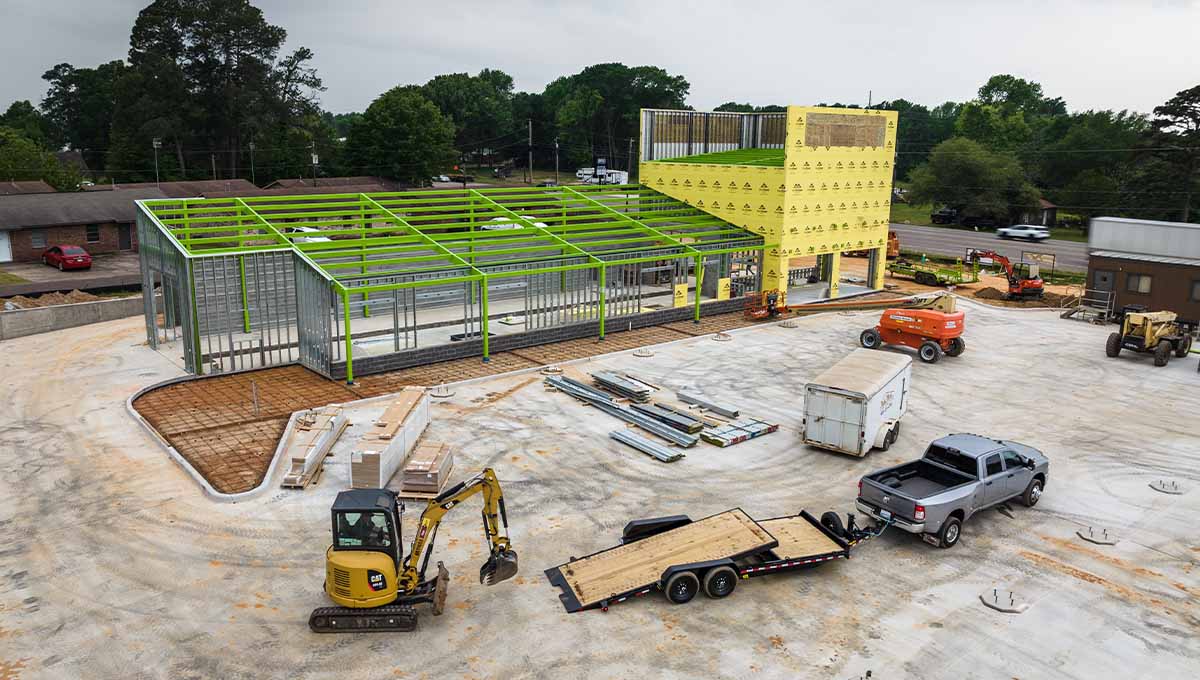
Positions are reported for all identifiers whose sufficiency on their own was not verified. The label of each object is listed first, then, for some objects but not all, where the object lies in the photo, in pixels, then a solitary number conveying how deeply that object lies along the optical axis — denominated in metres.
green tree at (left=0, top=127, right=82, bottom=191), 65.56
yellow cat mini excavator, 12.62
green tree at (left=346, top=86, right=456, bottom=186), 82.44
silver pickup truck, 15.48
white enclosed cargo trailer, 19.83
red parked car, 45.69
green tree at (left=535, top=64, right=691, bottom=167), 123.69
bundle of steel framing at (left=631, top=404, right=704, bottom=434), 21.73
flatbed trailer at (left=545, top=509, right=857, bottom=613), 13.65
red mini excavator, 40.62
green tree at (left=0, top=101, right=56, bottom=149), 98.44
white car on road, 65.84
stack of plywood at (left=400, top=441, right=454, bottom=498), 17.78
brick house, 47.38
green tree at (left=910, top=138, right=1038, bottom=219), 72.88
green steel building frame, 27.00
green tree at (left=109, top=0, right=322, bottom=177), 78.25
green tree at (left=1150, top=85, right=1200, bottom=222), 58.91
